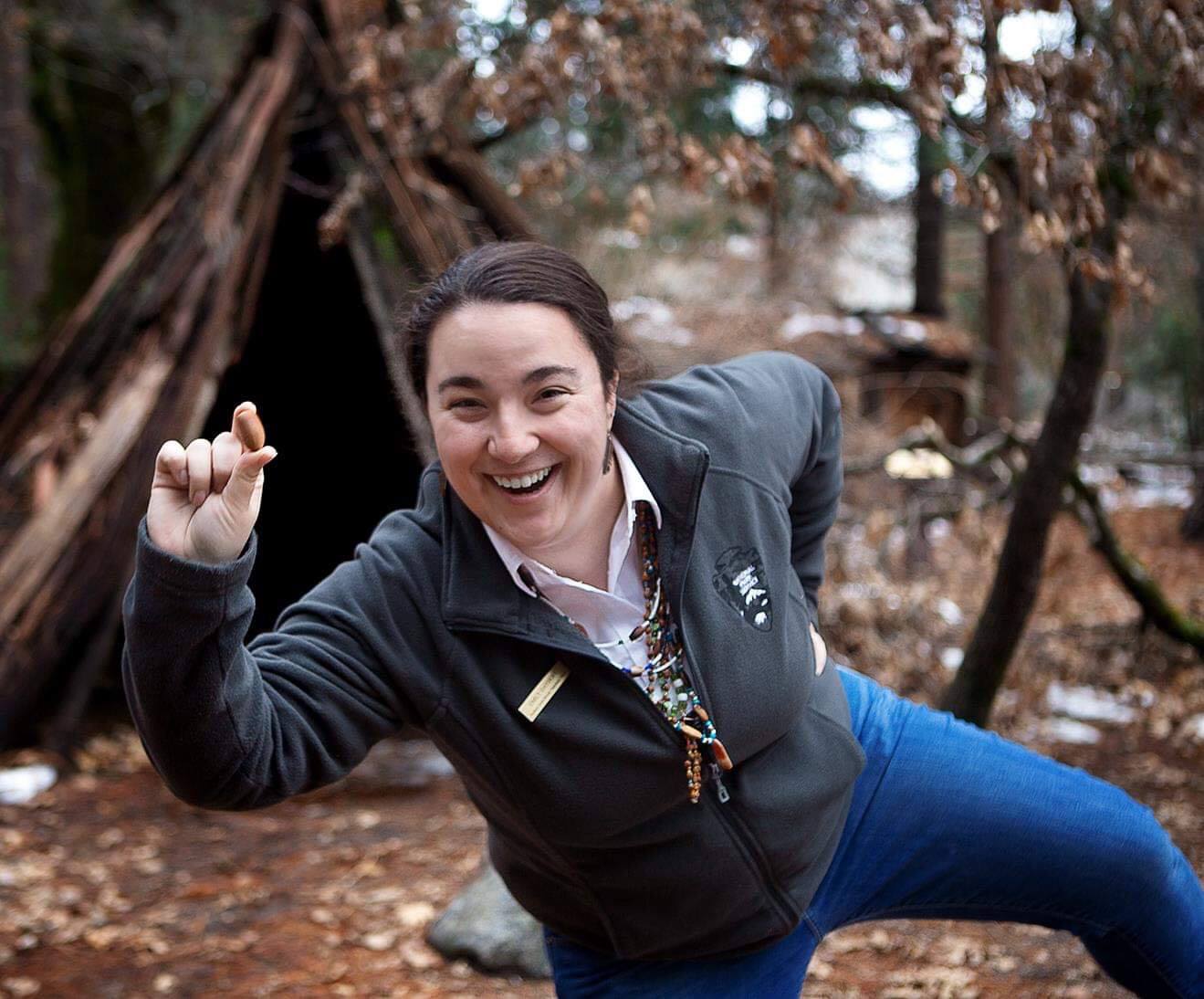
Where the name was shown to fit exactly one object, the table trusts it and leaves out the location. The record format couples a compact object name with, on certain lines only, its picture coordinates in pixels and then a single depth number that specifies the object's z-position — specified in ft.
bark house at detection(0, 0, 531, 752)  12.66
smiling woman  5.47
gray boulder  11.11
